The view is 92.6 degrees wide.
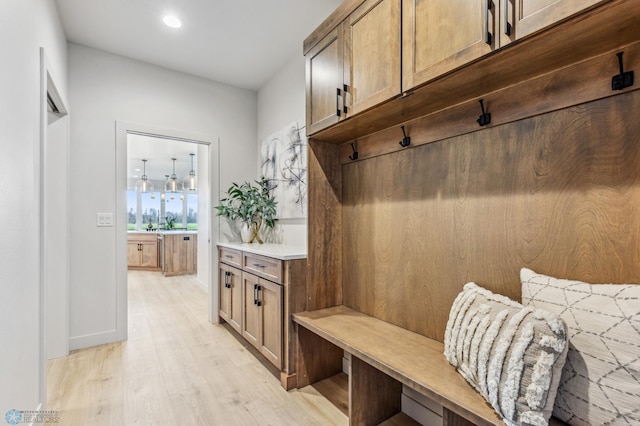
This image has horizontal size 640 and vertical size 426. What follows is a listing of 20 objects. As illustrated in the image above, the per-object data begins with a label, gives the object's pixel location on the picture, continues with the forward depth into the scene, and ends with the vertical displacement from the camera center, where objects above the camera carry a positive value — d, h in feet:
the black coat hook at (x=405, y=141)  5.70 +1.39
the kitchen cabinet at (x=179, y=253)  20.00 -2.50
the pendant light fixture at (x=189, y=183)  21.27 +2.29
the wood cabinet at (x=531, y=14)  2.88 +2.00
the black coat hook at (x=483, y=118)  4.51 +1.43
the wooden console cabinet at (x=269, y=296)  6.80 -2.05
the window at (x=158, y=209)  30.50 +0.72
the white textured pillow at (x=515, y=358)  2.97 -1.52
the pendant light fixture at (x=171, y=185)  22.79 +2.33
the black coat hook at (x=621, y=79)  3.26 +1.44
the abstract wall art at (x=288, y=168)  9.07 +1.52
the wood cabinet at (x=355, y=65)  4.76 +2.70
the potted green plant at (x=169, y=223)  26.96 -0.62
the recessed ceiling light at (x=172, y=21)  7.88 +5.12
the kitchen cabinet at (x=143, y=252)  21.99 -2.59
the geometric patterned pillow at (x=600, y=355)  2.73 -1.35
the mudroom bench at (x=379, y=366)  3.72 -2.18
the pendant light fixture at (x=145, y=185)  23.61 +2.41
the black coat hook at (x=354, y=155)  6.86 +1.36
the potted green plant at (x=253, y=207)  10.35 +0.28
